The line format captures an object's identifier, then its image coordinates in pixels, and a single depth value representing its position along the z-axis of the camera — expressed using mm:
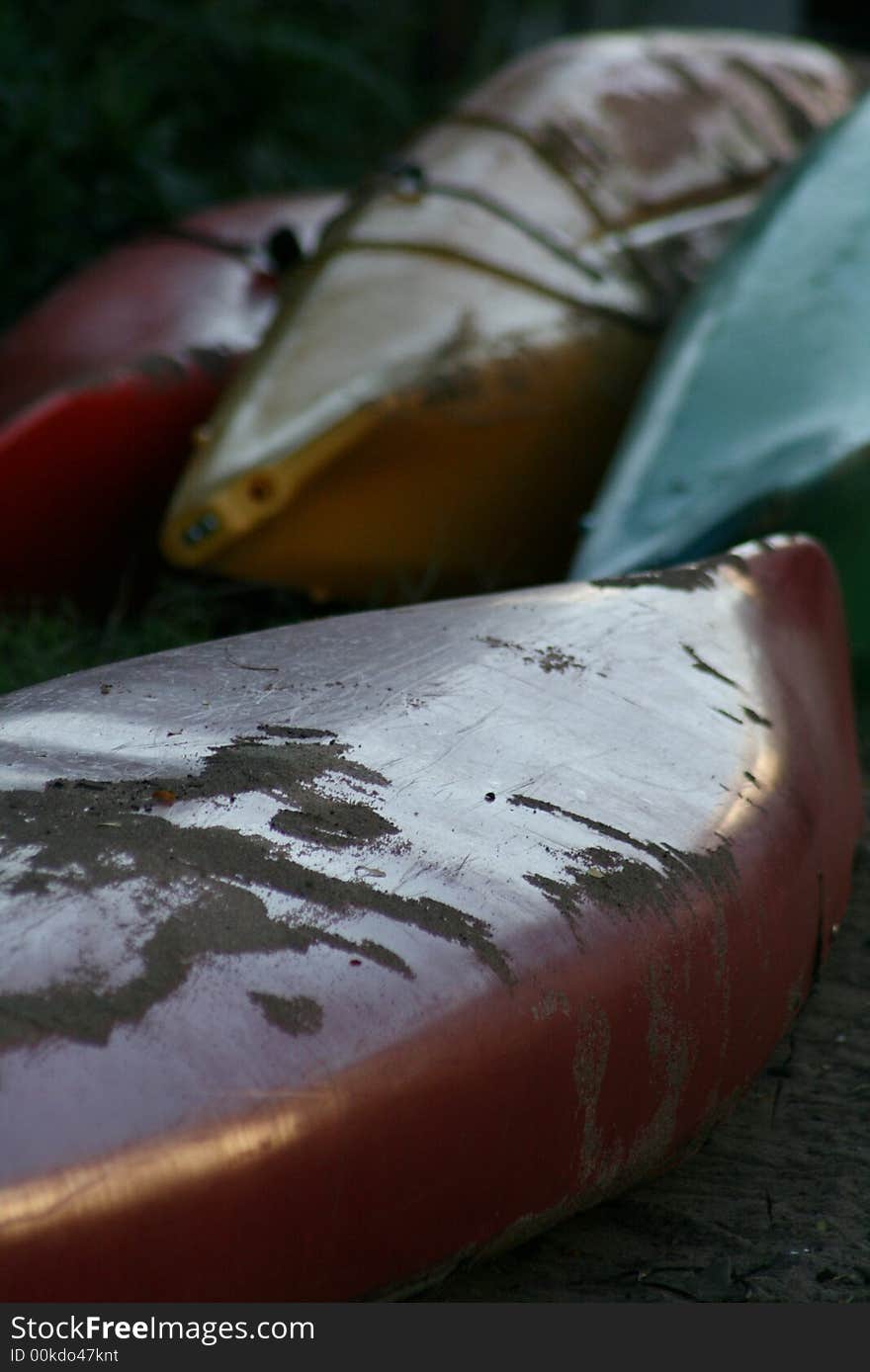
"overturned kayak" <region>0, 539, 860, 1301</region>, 3006
